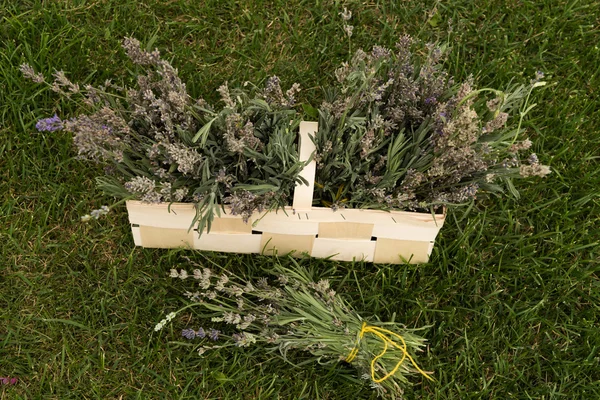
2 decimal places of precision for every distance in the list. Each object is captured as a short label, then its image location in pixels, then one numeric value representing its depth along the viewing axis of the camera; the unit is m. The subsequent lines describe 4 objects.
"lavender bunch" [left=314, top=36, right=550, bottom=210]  0.85
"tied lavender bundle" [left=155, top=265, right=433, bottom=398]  0.92
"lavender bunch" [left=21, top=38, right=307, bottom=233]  0.85
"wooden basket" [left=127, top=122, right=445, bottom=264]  0.90
